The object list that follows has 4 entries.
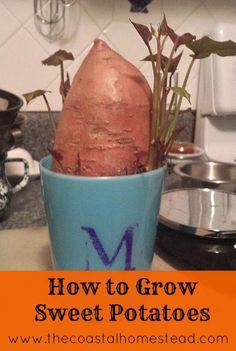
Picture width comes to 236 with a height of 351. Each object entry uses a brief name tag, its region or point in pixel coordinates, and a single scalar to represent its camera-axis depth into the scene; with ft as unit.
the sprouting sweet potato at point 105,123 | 1.00
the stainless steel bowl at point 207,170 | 2.31
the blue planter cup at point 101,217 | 0.97
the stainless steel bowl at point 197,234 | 1.31
